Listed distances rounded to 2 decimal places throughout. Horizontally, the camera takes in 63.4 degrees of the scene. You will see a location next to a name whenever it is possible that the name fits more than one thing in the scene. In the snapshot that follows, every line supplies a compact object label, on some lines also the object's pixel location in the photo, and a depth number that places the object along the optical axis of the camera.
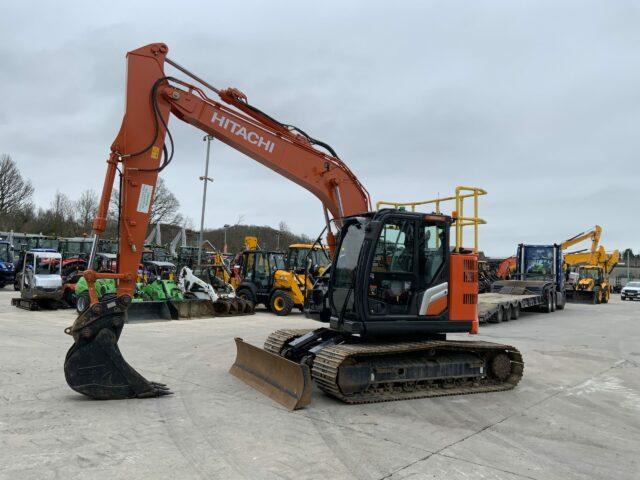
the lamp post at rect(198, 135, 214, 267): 26.62
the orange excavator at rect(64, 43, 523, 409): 6.25
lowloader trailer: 18.30
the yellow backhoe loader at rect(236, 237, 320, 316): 17.81
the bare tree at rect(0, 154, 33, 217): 48.25
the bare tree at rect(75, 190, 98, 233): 56.51
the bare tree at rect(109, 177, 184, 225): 57.84
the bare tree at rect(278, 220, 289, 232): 67.97
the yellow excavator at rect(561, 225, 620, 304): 29.62
